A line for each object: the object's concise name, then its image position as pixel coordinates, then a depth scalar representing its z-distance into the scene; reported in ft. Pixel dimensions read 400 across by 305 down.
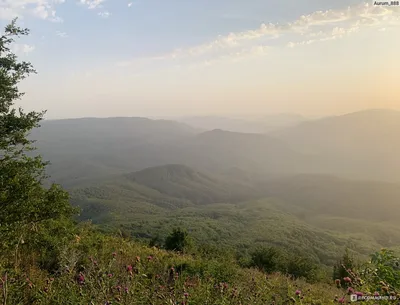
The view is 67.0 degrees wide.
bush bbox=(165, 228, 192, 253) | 79.46
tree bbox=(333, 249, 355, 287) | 56.90
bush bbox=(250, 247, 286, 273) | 63.00
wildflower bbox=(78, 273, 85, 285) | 13.22
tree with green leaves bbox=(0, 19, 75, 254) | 27.71
